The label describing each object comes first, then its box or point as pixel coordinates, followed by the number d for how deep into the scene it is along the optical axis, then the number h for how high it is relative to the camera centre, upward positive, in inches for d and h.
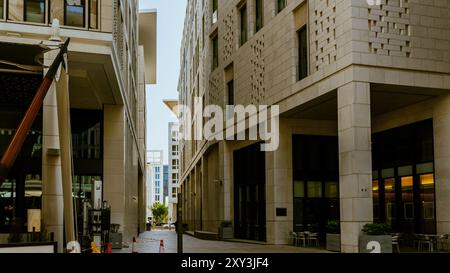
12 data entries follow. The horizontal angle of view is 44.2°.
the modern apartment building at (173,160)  6008.9 +236.0
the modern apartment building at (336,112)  893.8 +132.5
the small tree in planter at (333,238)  946.7 -101.3
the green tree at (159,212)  6229.3 -343.5
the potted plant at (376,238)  820.6 -87.6
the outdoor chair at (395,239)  868.6 -94.4
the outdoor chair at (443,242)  907.4 -105.2
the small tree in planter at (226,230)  1488.7 -131.4
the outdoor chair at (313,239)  1126.5 -125.0
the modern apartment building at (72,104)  810.8 +156.1
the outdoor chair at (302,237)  1133.6 -117.2
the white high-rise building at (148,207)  7287.4 -321.6
